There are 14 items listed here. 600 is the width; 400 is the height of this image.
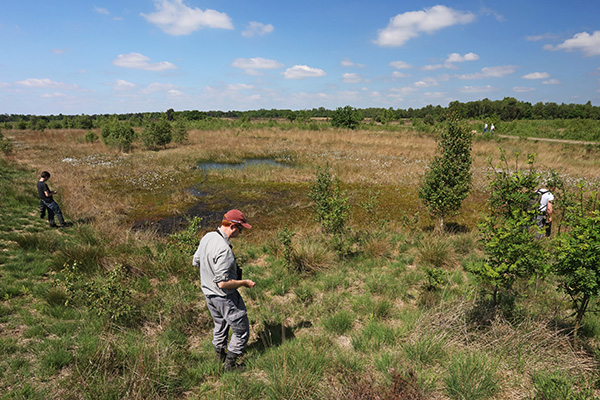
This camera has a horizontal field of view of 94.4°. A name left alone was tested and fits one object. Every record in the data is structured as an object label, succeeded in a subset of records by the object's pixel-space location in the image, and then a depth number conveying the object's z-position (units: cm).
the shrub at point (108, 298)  433
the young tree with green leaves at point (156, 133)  2745
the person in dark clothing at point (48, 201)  862
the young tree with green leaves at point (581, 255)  318
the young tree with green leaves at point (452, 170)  805
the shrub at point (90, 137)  3322
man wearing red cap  337
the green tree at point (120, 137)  2662
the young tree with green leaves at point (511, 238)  363
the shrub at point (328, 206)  771
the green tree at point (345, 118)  4597
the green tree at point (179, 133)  3198
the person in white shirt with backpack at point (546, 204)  711
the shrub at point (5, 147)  2227
